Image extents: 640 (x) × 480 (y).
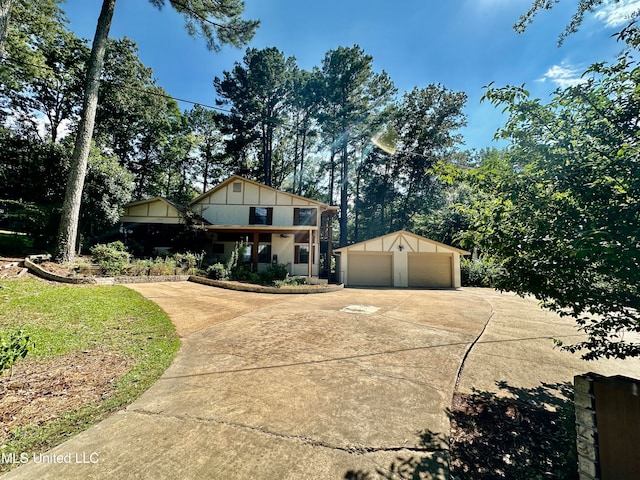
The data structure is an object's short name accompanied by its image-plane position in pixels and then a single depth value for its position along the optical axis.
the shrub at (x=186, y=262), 12.51
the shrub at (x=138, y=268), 10.45
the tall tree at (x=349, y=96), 22.81
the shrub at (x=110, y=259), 9.70
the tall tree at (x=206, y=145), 28.19
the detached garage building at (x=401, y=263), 15.92
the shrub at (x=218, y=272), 12.38
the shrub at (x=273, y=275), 12.89
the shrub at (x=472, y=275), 16.32
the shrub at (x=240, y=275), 12.84
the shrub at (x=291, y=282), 12.22
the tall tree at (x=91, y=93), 9.49
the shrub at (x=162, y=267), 11.12
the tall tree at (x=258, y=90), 22.30
